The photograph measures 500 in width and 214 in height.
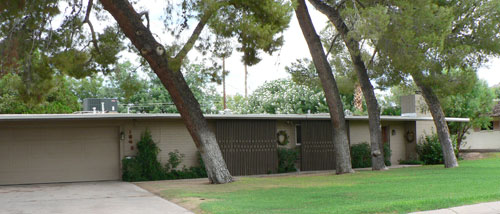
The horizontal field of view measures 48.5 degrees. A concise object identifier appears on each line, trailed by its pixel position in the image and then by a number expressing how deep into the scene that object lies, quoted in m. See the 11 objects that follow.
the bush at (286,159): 22.59
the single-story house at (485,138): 35.69
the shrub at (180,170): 20.47
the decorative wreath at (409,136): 27.34
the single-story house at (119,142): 19.17
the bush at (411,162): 26.41
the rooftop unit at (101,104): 25.28
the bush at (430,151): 26.61
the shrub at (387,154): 25.29
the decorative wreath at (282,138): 23.09
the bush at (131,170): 19.39
